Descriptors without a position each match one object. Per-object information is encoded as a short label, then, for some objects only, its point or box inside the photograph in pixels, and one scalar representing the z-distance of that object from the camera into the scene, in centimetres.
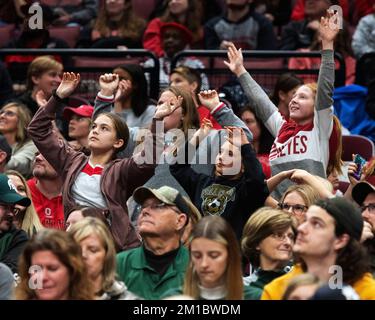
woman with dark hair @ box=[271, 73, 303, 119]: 2148
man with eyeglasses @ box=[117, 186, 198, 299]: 1551
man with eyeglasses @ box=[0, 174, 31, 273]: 1697
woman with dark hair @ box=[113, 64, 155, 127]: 2183
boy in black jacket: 1734
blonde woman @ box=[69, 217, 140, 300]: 1442
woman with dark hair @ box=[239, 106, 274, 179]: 2056
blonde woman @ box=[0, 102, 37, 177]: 2222
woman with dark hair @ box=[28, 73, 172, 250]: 1803
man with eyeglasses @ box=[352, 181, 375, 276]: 1706
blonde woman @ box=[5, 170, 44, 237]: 1855
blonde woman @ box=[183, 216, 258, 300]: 1439
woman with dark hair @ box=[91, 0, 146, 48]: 2653
